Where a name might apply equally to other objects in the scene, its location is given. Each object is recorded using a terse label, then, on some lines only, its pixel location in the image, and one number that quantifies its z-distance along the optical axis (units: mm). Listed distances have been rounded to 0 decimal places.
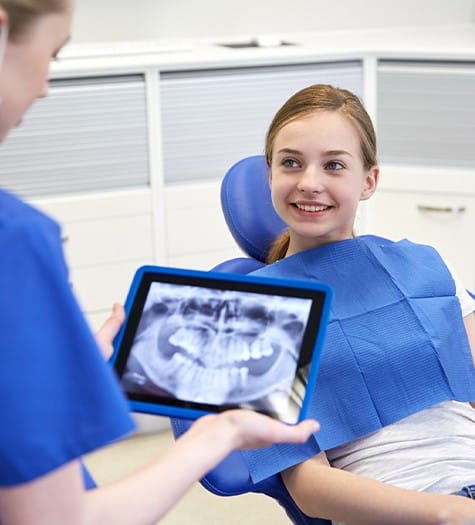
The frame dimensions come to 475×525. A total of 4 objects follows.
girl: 1539
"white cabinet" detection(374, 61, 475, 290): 2877
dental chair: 1901
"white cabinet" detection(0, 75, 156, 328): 2678
